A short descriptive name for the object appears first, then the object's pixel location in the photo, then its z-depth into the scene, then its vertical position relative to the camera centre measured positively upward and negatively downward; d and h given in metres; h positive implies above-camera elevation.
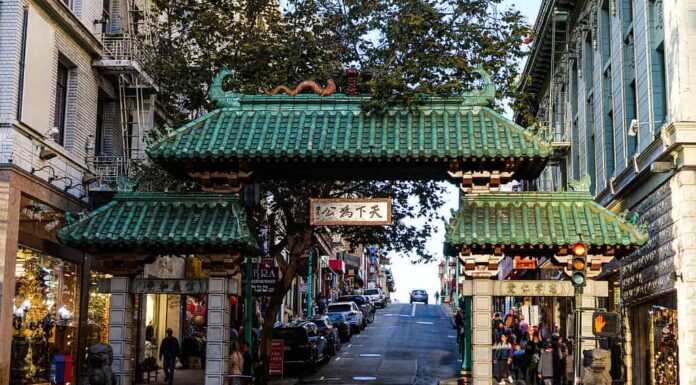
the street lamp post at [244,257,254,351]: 21.77 +0.22
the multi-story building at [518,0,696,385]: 21.12 +4.84
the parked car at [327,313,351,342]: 49.48 -0.59
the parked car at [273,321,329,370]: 35.03 -1.16
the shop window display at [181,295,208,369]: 38.06 -0.90
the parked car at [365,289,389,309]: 82.09 +1.63
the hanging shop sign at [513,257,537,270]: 23.04 +1.33
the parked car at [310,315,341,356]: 41.12 -0.74
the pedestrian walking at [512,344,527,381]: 33.50 -1.59
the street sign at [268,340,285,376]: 31.70 -1.51
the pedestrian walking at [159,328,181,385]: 30.91 -1.28
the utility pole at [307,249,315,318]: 70.85 +1.54
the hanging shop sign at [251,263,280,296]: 31.25 +1.17
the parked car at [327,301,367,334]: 54.20 +0.18
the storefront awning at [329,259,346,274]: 87.69 +4.69
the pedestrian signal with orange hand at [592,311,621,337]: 18.30 -0.09
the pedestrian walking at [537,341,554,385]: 26.22 -1.38
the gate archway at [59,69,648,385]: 19.47 +3.31
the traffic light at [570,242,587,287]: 18.03 +1.01
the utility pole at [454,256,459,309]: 81.82 +2.37
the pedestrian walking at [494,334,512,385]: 30.31 -1.43
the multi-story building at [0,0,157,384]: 22.75 +4.69
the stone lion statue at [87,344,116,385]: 16.97 -1.00
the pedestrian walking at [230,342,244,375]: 21.72 -1.14
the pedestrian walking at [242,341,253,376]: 23.91 -1.22
